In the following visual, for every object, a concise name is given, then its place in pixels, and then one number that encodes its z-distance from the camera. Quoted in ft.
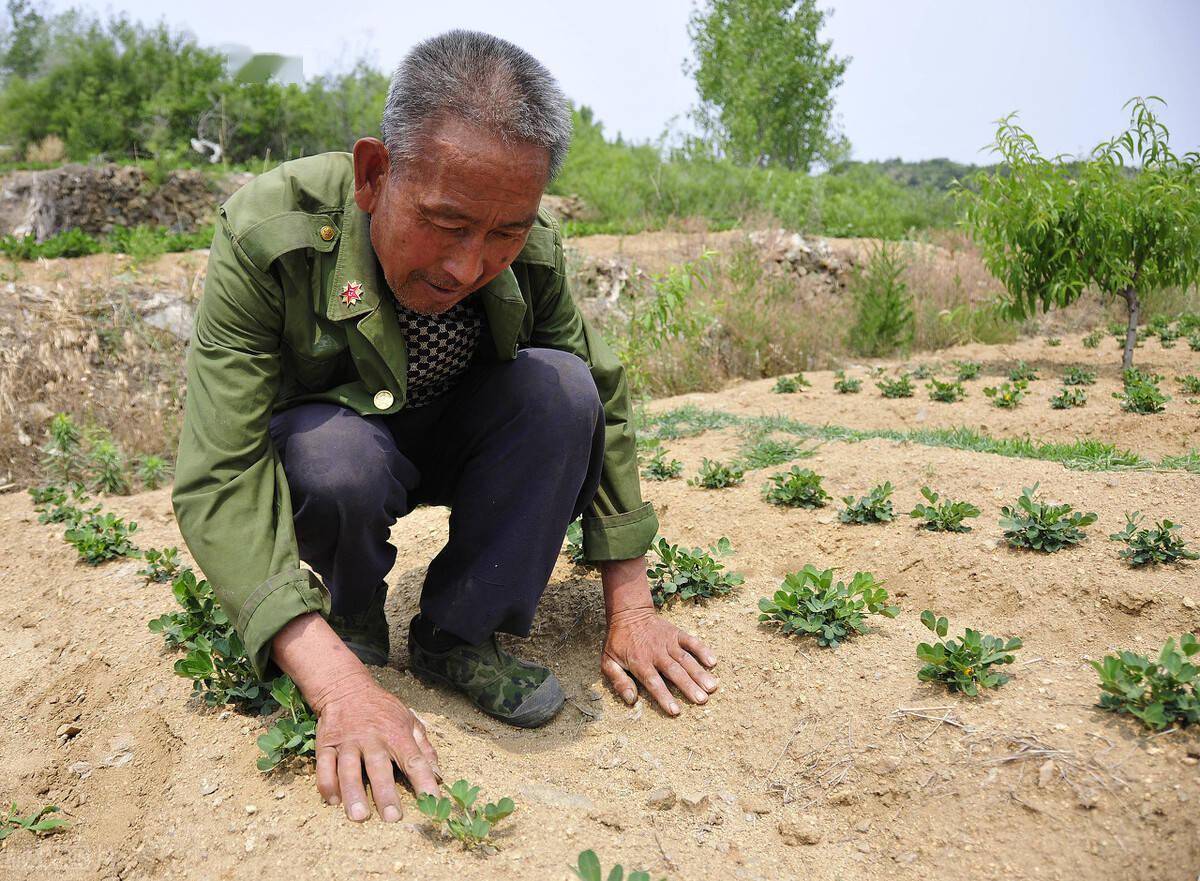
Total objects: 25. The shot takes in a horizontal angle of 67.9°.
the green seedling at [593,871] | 4.95
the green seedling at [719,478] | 12.59
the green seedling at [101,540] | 11.19
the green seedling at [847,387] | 20.15
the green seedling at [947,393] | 18.97
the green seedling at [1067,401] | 17.79
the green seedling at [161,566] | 10.36
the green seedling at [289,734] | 6.12
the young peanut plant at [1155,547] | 8.91
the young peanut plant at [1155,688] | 6.01
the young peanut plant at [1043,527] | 9.48
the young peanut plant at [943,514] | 10.26
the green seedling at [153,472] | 15.19
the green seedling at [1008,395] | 18.12
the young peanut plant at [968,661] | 6.98
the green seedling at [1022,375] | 20.10
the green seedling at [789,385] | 20.31
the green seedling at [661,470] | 13.21
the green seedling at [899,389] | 19.27
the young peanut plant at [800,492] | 11.50
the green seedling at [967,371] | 20.92
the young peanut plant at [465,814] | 5.53
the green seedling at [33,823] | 6.20
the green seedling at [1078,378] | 19.76
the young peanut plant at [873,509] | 10.84
